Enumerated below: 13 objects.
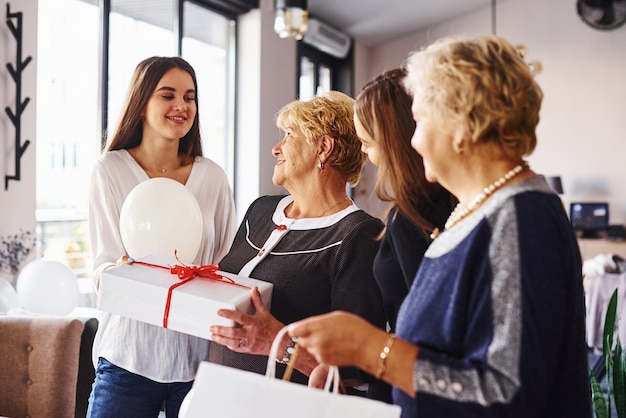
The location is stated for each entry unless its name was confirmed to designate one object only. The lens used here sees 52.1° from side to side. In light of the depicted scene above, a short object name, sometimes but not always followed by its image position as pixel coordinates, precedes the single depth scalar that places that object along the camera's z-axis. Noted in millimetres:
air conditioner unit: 6398
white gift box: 1312
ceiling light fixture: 4617
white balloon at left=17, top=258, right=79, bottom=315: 2857
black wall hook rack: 3258
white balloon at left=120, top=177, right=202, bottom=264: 1632
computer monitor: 7020
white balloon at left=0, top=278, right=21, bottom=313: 2789
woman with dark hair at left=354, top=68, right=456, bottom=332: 1211
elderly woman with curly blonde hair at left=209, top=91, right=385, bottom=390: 1420
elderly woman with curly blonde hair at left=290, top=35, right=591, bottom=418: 834
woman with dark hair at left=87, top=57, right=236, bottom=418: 1625
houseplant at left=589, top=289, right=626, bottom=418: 1856
